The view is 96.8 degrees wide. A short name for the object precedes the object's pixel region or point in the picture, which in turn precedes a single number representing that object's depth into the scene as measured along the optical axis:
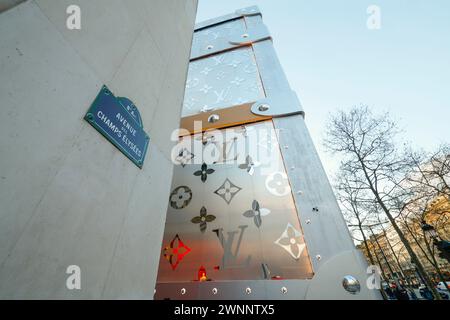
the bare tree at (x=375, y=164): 9.72
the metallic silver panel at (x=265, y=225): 2.46
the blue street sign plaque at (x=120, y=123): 1.37
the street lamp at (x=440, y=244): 7.08
